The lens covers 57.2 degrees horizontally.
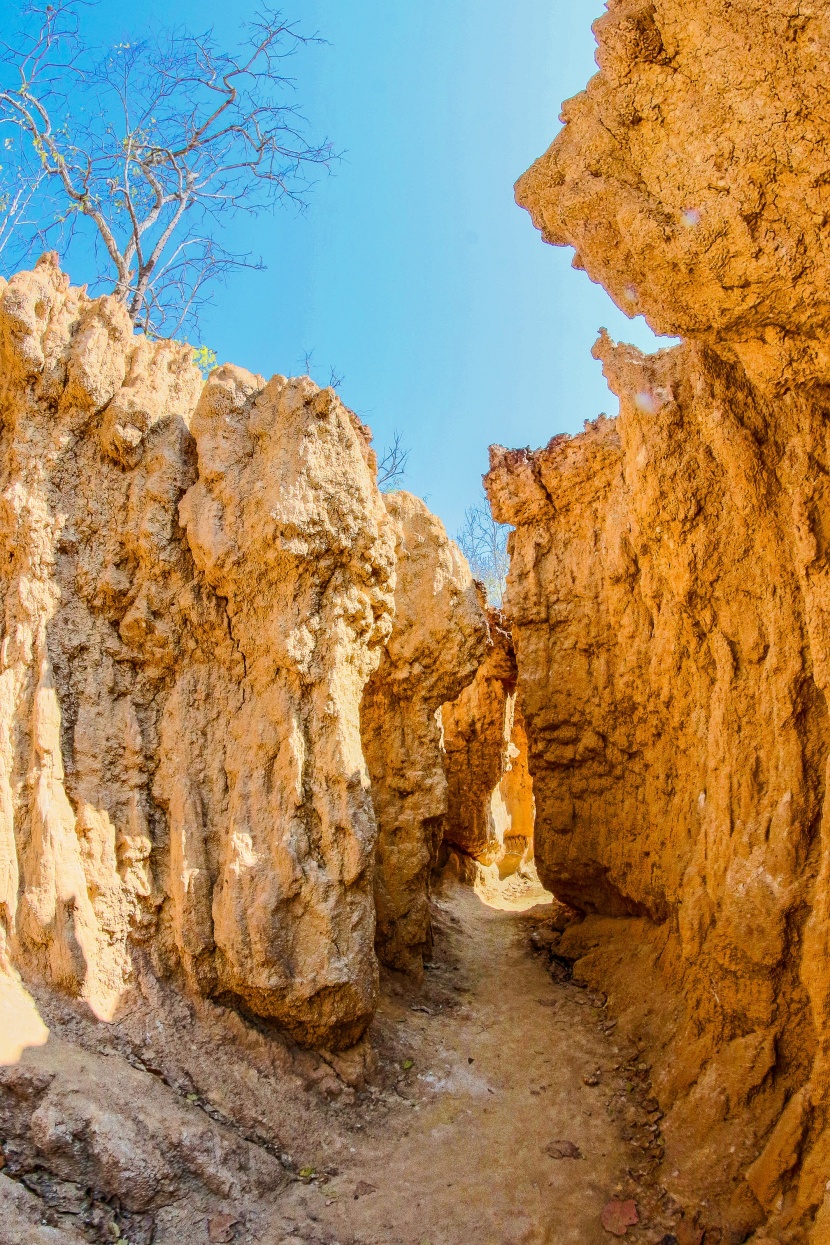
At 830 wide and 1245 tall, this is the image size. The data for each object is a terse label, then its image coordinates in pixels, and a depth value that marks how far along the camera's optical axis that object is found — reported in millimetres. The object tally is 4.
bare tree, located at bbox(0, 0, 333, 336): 9945
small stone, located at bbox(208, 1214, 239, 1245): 4137
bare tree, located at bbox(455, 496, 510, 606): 23266
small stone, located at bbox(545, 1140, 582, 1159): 5156
